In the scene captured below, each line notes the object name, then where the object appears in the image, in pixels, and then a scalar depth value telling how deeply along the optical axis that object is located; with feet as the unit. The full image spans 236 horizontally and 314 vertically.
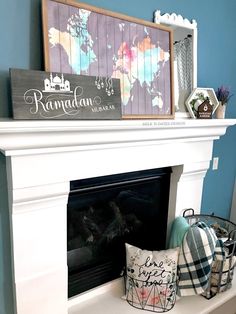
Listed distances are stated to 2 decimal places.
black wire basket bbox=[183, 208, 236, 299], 5.72
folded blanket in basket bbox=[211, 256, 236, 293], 5.69
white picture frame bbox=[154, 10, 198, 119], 5.21
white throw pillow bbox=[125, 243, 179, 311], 5.22
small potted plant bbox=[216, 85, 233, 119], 6.20
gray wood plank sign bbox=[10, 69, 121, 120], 3.63
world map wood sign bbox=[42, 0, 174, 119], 4.01
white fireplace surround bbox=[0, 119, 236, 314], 3.82
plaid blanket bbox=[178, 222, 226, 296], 5.39
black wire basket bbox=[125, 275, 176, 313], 5.23
